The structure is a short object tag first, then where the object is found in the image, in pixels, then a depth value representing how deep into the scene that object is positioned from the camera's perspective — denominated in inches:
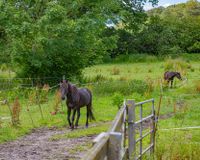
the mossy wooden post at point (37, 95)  792.3
